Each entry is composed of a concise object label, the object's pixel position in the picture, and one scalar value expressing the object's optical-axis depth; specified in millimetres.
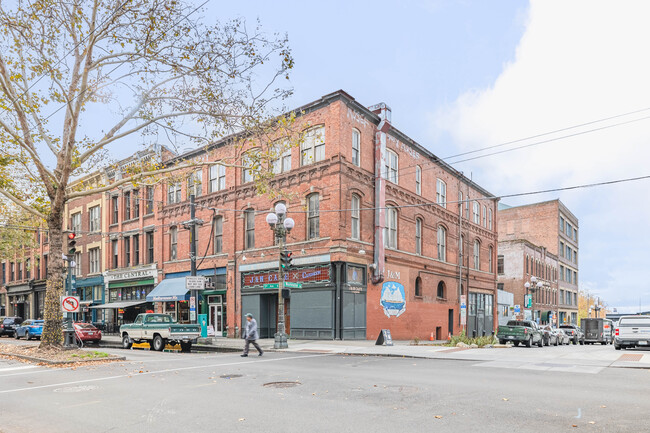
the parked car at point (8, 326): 37781
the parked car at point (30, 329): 33375
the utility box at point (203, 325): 27109
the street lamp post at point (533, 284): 46469
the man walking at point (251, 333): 18734
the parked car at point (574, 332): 38875
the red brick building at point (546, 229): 67188
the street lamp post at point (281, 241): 21922
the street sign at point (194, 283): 25156
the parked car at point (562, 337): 33938
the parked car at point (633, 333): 25406
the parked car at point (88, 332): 28734
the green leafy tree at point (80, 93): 16266
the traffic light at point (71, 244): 22727
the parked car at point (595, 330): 43012
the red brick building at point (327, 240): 27016
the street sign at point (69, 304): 18891
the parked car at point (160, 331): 22609
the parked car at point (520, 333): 27562
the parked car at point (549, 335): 30291
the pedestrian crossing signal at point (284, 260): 21875
